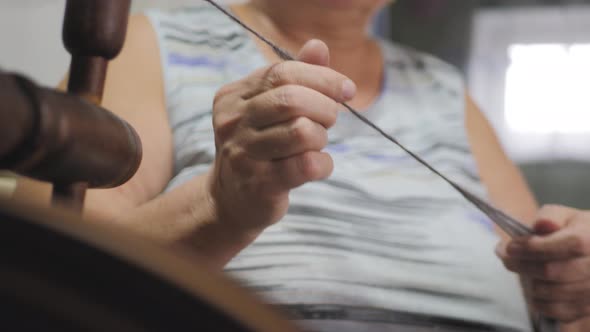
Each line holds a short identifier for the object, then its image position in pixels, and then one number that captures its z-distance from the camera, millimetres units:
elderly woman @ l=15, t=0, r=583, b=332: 957
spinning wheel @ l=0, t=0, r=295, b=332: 480
